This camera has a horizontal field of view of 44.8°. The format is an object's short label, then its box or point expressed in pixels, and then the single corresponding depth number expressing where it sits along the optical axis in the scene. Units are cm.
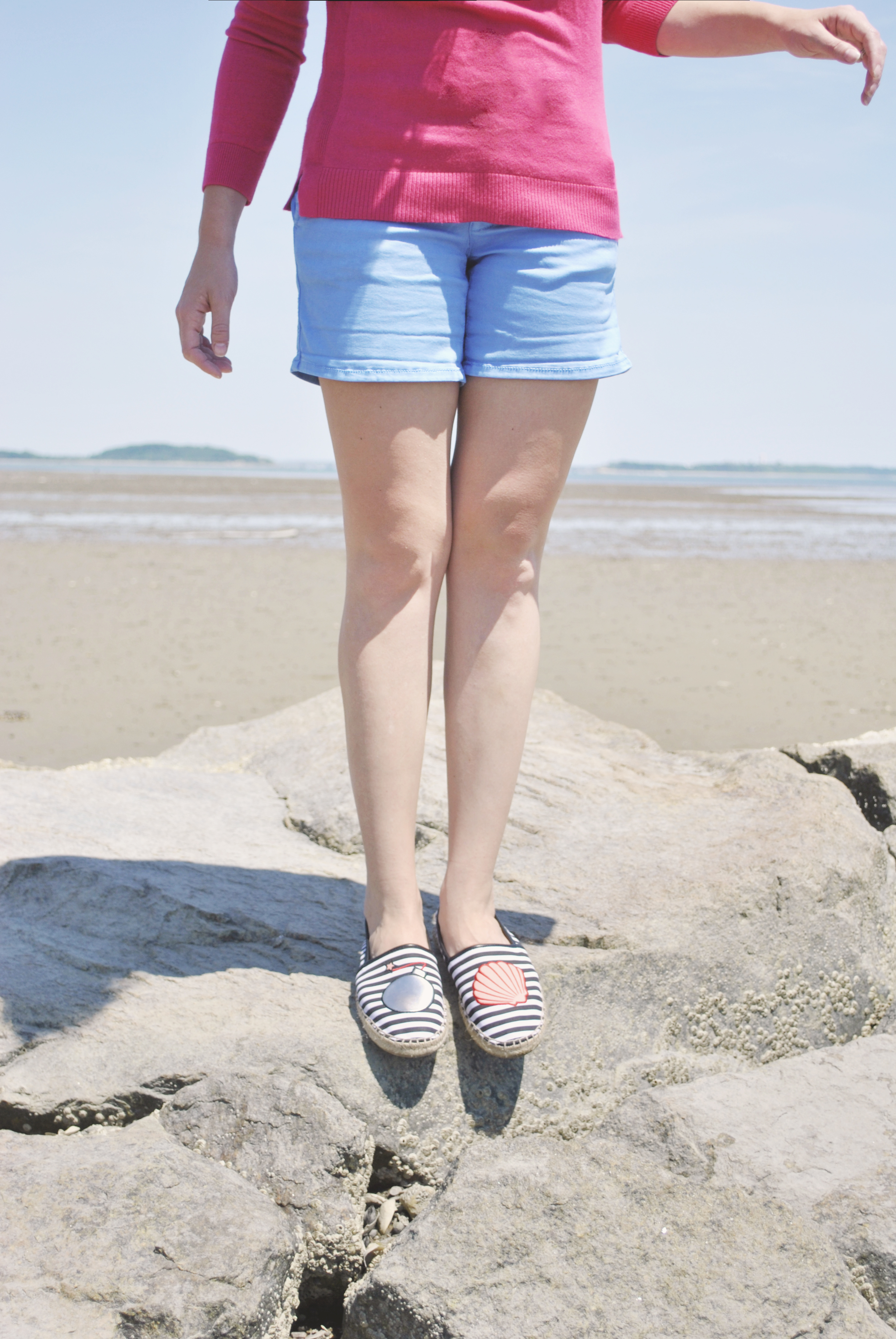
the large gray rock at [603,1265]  142
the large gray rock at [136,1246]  135
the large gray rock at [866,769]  298
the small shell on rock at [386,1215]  172
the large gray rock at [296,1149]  164
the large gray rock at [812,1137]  158
